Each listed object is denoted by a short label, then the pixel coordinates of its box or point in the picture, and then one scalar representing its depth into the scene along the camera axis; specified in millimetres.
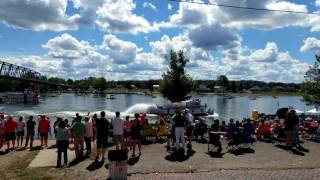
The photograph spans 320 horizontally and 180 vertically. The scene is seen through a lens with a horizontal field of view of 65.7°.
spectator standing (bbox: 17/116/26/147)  13059
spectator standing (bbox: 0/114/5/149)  12490
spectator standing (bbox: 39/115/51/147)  12826
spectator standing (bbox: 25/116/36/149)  12759
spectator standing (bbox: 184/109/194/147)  11326
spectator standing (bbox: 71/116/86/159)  10226
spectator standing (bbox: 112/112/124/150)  10076
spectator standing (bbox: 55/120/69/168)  9501
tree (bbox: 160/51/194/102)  30419
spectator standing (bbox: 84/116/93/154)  10642
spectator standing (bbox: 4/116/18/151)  12468
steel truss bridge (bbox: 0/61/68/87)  75099
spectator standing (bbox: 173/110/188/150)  10526
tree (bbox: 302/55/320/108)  27102
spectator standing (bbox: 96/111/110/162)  9926
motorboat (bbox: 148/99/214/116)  35469
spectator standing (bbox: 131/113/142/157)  10301
